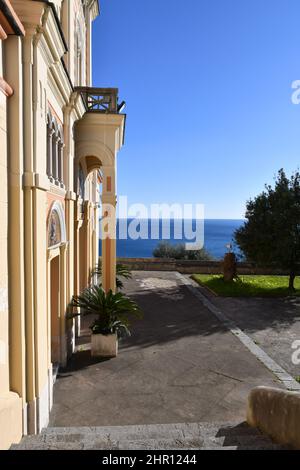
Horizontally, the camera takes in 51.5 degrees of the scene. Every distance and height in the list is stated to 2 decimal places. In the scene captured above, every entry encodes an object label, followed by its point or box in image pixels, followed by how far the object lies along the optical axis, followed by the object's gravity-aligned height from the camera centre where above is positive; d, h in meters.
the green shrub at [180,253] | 29.77 -2.57
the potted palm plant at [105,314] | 7.98 -2.31
